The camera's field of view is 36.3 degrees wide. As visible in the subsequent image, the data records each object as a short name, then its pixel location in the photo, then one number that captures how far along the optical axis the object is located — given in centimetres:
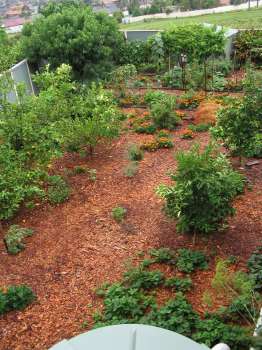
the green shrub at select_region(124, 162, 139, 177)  795
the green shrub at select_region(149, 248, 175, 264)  554
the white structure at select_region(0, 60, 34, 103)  1284
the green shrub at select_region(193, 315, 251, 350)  410
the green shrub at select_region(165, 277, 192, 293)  502
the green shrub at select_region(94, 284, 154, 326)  464
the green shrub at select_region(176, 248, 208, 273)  532
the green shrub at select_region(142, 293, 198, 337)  436
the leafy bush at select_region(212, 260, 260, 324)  418
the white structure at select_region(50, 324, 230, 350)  263
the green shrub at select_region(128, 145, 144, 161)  857
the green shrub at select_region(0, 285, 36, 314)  498
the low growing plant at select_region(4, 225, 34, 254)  606
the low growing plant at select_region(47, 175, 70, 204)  720
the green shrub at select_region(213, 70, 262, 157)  684
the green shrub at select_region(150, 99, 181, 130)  974
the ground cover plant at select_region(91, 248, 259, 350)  420
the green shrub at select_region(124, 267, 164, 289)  513
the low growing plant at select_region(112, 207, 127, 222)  661
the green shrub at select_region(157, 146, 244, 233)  539
